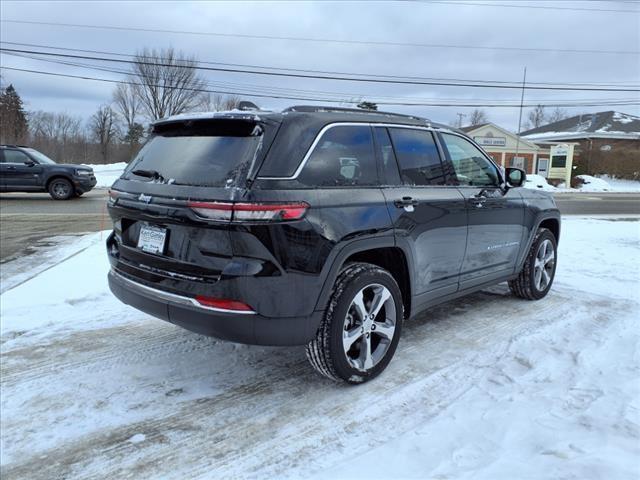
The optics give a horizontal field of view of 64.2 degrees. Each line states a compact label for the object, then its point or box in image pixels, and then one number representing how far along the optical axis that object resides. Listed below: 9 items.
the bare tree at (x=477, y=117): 84.69
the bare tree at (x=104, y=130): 54.88
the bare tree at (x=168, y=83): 43.69
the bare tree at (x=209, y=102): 41.11
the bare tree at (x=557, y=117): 88.12
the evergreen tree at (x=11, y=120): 47.69
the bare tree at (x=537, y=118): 90.21
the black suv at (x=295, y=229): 2.84
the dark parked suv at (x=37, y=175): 16.19
